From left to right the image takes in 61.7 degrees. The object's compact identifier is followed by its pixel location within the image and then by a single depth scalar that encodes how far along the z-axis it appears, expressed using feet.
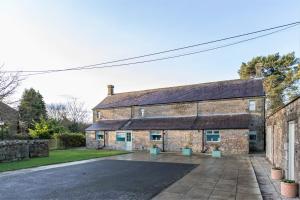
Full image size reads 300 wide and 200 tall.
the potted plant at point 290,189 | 24.43
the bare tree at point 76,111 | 173.06
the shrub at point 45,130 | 99.88
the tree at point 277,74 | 94.94
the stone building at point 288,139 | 24.69
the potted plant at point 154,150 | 77.18
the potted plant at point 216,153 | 66.28
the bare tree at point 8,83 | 78.33
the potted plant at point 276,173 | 33.68
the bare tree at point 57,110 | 164.81
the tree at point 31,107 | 123.03
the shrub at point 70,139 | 100.01
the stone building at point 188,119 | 75.05
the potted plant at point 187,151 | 71.67
